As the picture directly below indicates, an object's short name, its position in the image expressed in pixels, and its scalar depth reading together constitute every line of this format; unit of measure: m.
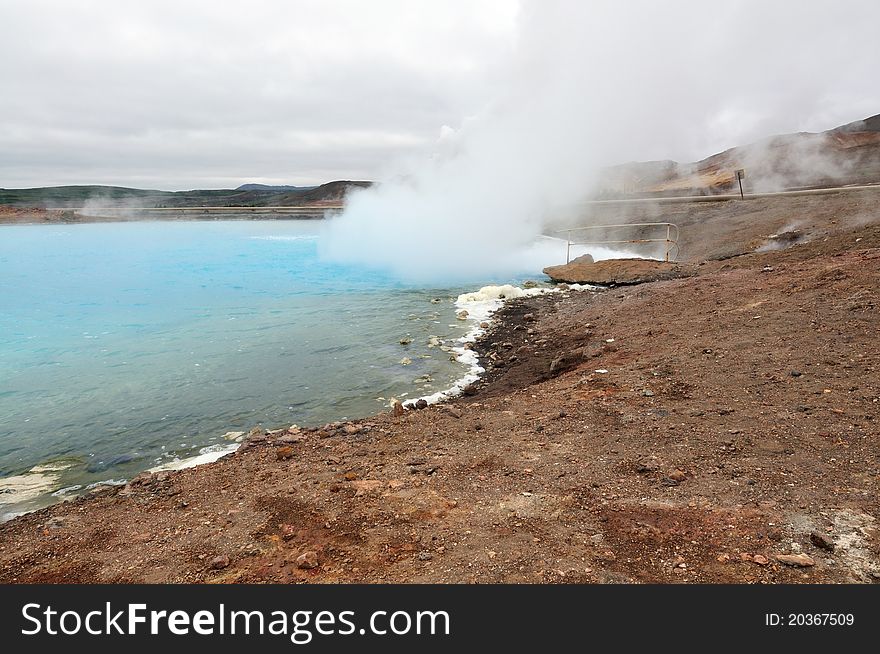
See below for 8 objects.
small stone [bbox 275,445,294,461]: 6.36
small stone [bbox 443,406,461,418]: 7.28
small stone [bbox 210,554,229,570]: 3.95
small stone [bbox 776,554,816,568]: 3.26
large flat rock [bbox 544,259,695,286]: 16.42
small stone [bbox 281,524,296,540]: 4.30
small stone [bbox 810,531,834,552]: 3.40
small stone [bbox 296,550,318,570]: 3.79
